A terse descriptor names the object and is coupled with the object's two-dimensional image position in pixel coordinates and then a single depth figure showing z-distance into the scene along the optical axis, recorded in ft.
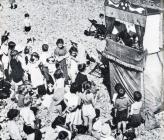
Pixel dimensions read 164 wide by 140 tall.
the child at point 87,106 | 20.97
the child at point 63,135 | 19.49
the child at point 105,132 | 20.06
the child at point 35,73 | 23.66
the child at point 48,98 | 22.88
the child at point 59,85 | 22.03
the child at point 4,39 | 26.81
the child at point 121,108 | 21.20
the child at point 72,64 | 23.86
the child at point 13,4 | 46.75
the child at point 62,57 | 24.76
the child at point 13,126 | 19.84
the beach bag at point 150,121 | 21.85
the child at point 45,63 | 24.49
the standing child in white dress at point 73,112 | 20.94
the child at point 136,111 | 21.44
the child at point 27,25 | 38.29
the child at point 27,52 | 25.21
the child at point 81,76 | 22.75
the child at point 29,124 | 20.24
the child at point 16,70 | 24.35
